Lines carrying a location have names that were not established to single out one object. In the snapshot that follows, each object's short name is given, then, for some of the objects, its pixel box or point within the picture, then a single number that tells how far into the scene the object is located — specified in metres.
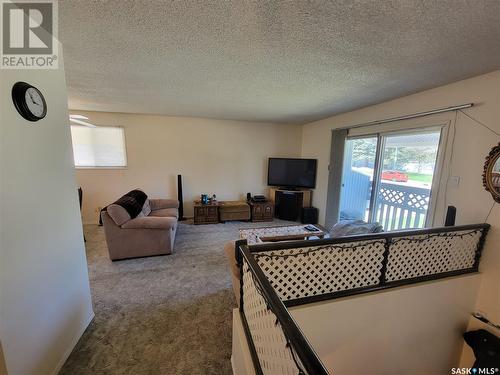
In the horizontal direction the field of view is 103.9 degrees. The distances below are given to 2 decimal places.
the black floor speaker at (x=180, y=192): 4.38
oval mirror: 1.76
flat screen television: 4.66
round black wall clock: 1.10
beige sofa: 2.72
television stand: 4.67
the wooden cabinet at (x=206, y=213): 4.34
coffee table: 2.71
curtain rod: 2.01
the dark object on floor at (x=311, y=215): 4.52
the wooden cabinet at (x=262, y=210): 4.64
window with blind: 4.01
